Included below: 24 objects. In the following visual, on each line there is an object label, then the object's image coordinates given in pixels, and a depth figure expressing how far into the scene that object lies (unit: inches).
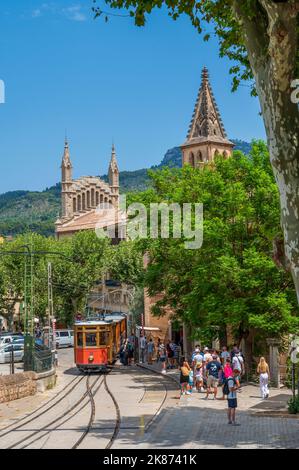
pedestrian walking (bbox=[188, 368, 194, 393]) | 1115.5
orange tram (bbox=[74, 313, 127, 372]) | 1504.7
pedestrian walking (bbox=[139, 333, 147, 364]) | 1766.7
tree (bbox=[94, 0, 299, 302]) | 365.1
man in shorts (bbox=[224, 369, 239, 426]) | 790.5
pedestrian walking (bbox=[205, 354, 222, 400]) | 1027.9
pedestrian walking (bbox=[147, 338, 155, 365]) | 1705.2
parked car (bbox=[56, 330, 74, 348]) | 2401.8
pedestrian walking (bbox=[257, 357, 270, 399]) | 996.6
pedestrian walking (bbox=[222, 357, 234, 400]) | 847.4
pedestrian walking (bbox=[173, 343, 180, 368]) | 1617.5
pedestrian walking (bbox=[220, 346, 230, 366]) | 1106.1
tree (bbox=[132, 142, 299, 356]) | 1159.0
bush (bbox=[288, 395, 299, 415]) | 844.0
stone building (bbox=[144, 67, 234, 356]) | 3415.4
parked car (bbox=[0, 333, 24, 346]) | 2018.1
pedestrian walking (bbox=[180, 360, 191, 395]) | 1080.8
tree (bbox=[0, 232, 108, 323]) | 2571.4
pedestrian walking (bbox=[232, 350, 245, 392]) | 1035.2
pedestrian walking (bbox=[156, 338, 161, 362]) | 1757.9
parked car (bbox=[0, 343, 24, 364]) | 1766.7
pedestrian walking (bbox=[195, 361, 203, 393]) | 1130.2
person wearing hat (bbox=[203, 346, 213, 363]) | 1130.0
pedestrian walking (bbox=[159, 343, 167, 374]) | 1498.5
